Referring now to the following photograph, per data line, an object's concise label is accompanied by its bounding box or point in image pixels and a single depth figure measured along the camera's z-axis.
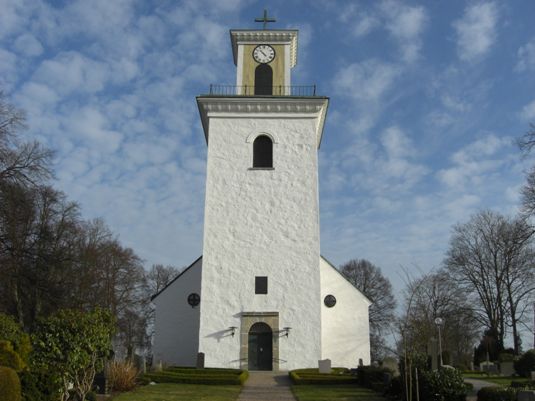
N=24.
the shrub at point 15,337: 13.48
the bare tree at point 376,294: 48.38
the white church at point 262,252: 23.20
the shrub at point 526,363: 23.19
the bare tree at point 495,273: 35.00
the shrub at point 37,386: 11.55
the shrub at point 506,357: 27.70
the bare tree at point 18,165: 20.58
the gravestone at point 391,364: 17.44
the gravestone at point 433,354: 12.88
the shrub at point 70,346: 12.75
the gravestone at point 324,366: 20.92
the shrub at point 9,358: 11.90
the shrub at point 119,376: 16.28
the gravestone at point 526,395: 11.43
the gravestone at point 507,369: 26.22
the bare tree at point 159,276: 54.16
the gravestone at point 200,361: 22.01
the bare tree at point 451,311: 38.59
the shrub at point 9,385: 10.00
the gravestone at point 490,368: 27.22
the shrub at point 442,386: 12.89
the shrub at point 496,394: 12.21
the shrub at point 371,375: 17.02
